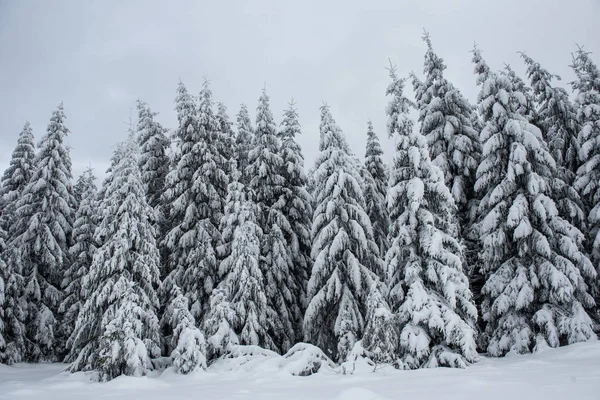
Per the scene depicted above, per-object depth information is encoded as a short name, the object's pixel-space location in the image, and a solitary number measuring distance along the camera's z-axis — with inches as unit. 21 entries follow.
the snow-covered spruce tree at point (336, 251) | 743.1
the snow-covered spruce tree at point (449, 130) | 780.0
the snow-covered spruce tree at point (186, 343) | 580.1
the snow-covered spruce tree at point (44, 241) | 983.0
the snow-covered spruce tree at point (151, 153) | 959.6
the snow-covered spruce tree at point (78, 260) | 1011.9
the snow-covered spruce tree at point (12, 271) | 900.6
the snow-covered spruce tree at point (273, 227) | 823.7
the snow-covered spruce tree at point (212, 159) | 874.1
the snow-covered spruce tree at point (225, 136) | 947.5
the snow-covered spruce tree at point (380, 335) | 503.5
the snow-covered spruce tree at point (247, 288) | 724.0
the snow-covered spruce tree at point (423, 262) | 534.0
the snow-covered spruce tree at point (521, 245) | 605.0
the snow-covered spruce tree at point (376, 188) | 977.5
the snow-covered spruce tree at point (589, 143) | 712.1
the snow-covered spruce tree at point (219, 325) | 656.4
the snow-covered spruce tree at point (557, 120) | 816.9
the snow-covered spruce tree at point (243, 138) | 1026.1
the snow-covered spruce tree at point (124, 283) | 608.4
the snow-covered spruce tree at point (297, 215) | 893.8
